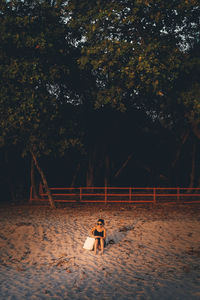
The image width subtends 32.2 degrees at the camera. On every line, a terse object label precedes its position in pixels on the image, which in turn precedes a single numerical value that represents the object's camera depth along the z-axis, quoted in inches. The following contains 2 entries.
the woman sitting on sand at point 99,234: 427.8
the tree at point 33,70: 579.8
